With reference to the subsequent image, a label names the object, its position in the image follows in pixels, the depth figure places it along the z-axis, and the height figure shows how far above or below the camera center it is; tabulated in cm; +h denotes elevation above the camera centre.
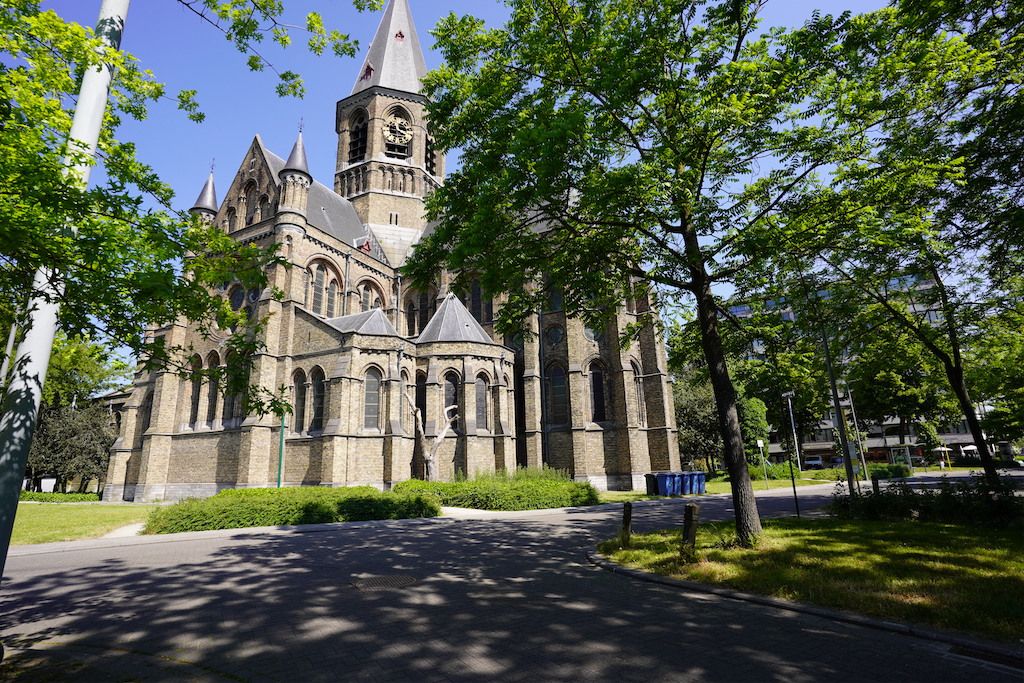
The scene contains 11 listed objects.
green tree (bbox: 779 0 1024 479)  791 +521
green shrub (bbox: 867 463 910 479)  3036 -127
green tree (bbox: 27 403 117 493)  3133 +182
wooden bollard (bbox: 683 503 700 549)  816 -112
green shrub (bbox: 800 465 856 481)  3372 -162
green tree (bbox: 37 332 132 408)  3094 +608
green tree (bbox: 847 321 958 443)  1606 +320
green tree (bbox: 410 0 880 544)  796 +533
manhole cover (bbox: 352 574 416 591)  709 -169
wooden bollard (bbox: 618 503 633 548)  926 -130
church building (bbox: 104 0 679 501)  2431 +377
